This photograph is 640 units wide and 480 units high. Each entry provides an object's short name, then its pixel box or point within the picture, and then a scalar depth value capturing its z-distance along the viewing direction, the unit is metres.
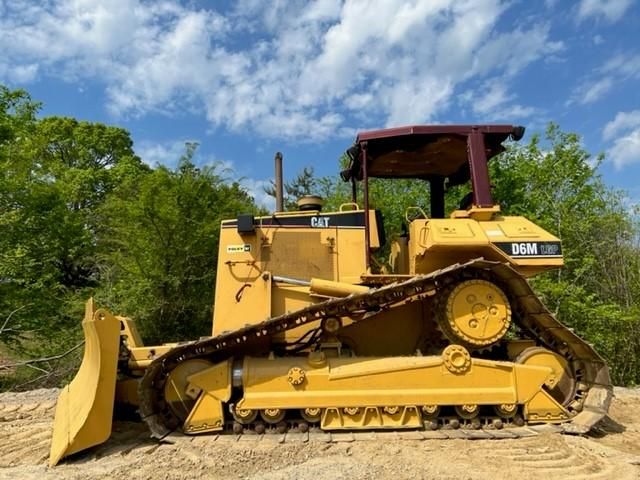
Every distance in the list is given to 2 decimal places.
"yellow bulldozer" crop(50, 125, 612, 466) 4.96
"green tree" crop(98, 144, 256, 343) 12.60
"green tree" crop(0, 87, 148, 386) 11.32
